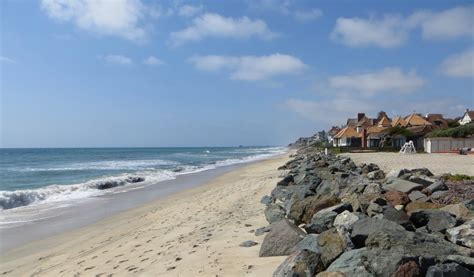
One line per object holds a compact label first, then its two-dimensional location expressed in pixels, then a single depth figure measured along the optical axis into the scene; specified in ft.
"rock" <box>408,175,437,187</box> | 30.50
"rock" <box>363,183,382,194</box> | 27.08
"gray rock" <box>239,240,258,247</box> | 21.51
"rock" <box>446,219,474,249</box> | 15.67
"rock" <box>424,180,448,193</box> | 28.25
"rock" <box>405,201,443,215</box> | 21.88
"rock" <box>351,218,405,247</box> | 15.89
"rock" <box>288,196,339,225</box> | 23.65
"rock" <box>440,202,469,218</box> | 19.45
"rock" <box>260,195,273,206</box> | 38.38
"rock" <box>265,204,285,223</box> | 26.95
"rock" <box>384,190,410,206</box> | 23.46
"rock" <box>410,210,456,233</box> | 18.06
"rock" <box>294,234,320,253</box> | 16.14
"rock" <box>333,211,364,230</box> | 17.92
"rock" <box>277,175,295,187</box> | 47.55
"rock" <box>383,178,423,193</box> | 28.09
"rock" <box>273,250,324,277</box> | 14.08
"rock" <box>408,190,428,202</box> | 25.59
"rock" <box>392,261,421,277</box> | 12.53
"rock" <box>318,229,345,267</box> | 14.87
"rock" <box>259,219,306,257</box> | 18.70
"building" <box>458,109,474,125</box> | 236.79
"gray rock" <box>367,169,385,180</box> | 40.96
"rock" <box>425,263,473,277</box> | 12.26
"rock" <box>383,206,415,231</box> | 17.99
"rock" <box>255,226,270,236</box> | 23.89
